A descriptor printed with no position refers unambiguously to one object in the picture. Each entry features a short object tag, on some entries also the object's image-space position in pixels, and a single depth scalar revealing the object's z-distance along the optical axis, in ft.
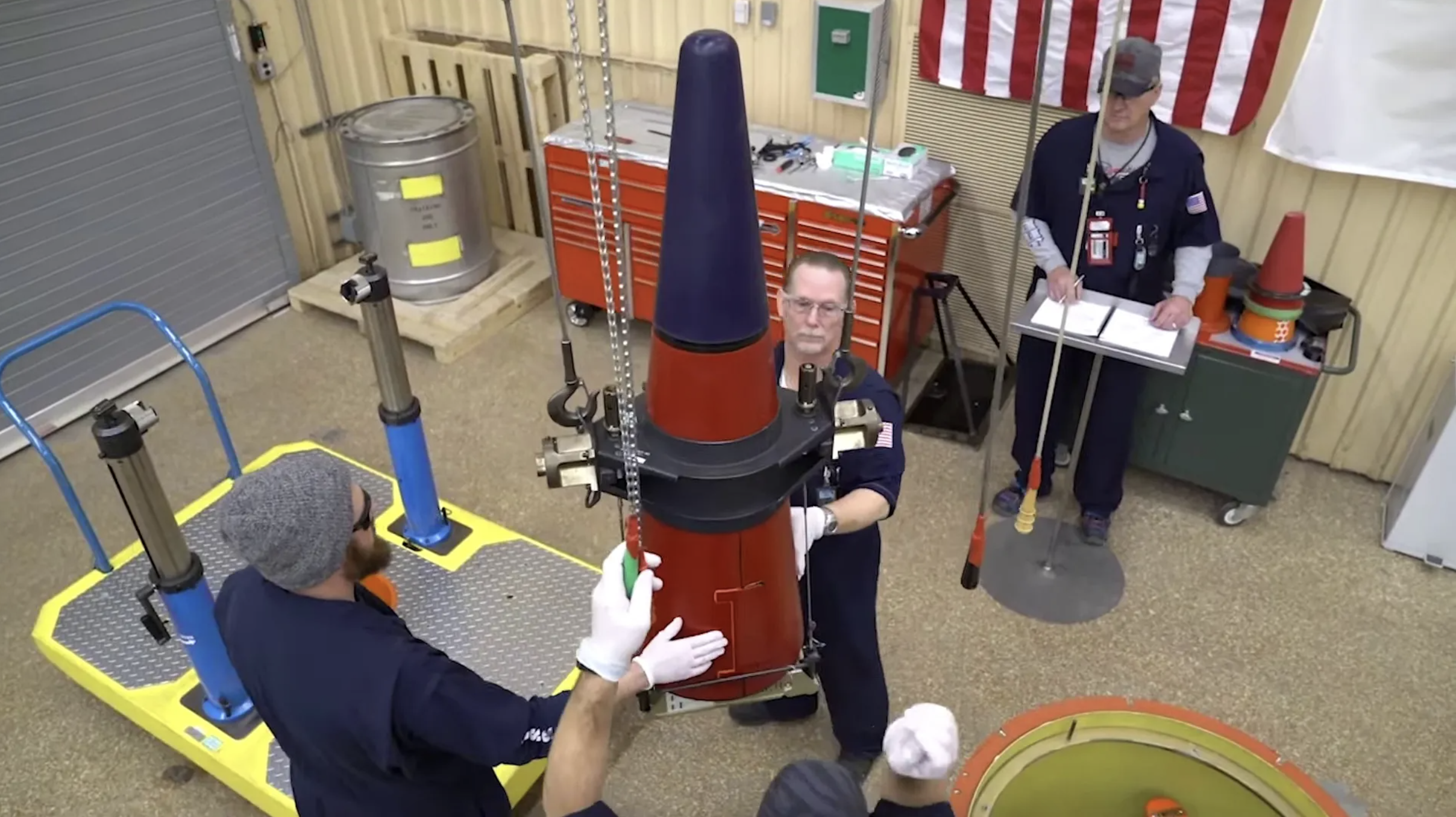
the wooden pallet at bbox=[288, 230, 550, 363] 13.97
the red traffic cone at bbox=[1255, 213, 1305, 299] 9.73
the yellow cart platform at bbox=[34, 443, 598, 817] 8.28
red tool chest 11.55
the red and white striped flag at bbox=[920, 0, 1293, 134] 10.12
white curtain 9.25
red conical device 3.30
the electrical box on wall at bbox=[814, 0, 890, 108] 11.69
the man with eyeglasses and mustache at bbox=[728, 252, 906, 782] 6.31
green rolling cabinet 10.32
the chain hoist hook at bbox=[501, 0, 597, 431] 3.79
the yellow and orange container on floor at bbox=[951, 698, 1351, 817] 5.09
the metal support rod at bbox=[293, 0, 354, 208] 14.21
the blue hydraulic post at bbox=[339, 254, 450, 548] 8.70
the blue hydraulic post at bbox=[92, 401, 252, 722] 7.03
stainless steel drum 13.38
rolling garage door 11.75
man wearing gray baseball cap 9.36
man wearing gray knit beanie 4.91
